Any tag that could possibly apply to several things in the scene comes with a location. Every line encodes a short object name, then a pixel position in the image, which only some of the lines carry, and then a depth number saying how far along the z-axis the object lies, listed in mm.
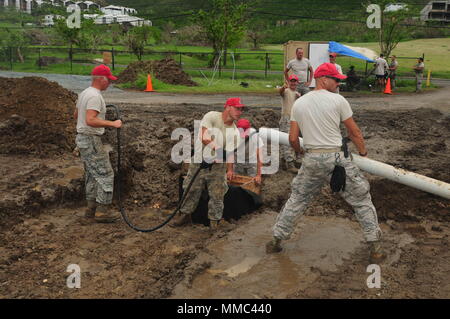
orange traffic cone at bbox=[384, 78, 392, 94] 23594
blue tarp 22734
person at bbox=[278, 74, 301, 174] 9312
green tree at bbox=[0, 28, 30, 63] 36438
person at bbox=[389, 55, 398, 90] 24922
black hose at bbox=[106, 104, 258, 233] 6277
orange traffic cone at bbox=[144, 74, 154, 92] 22094
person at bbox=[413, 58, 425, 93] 24281
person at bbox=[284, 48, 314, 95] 11080
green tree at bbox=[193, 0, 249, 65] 31359
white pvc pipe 6078
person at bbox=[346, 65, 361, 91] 24167
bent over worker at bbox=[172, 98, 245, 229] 6230
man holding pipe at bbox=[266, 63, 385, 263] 5293
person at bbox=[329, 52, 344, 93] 10713
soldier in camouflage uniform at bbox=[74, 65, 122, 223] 6211
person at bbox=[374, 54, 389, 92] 24039
